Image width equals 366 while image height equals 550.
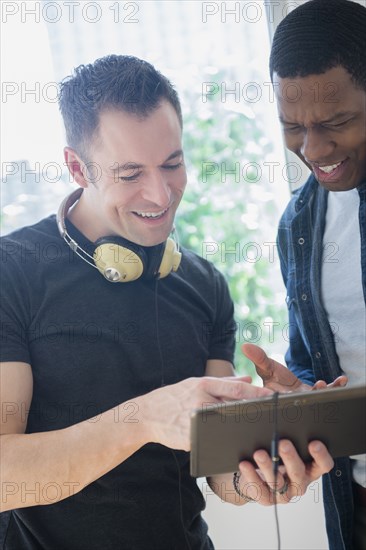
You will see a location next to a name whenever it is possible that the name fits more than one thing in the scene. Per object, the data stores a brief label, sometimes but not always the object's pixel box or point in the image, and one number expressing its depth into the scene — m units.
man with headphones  1.30
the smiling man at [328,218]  1.42
